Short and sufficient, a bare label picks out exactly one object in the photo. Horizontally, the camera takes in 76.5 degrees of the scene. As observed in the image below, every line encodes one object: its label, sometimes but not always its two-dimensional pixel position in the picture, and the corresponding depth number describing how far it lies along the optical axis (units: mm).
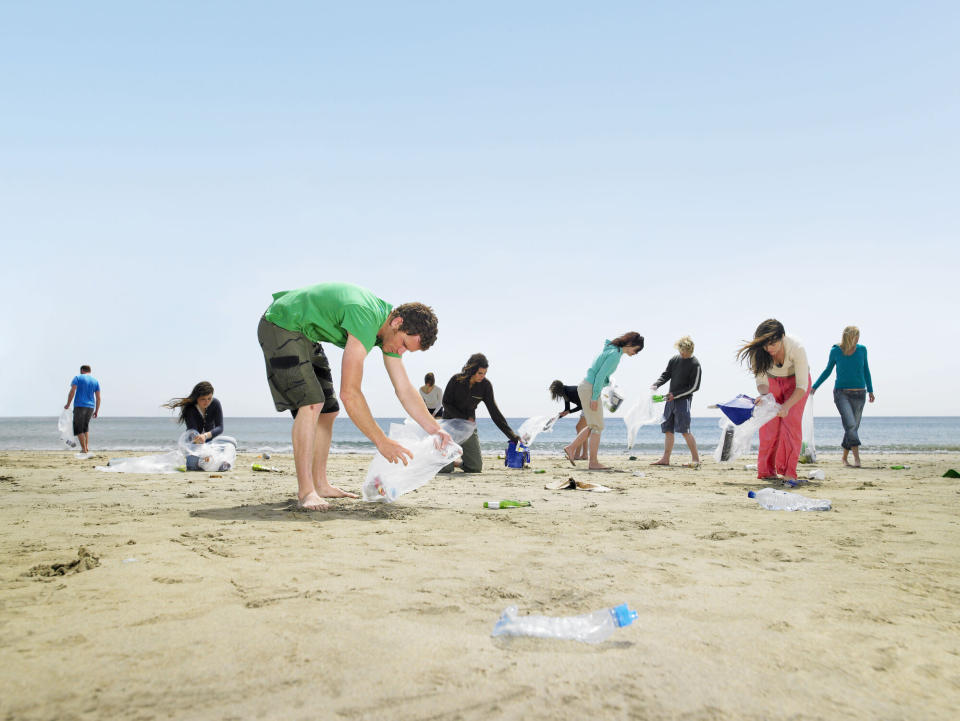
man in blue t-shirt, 10664
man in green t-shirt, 3748
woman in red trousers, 5887
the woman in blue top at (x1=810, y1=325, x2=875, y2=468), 8234
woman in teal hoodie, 7453
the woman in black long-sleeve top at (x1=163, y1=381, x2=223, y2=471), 7434
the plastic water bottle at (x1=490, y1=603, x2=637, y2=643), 1788
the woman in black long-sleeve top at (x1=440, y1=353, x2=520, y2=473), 7223
